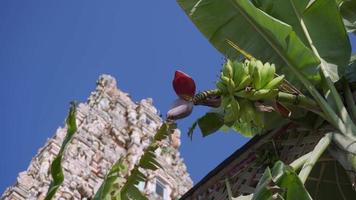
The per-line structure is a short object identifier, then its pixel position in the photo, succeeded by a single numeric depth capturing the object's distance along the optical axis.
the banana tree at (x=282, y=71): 2.64
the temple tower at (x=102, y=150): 13.05
